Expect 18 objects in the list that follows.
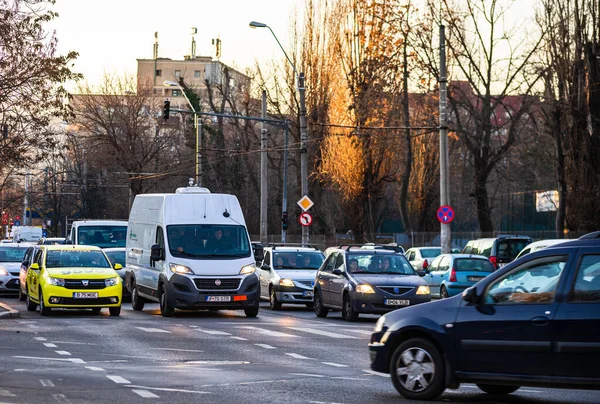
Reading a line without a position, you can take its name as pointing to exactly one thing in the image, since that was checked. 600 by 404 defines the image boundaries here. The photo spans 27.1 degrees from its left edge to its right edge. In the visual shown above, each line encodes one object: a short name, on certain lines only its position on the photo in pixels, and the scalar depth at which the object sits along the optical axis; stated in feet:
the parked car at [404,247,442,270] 140.42
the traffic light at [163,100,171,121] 146.03
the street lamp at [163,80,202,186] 181.37
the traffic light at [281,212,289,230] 149.89
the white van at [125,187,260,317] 86.43
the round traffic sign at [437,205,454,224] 115.34
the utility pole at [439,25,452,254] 116.16
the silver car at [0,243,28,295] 119.44
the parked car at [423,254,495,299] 107.76
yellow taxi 86.38
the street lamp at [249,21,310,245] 139.23
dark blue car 35.63
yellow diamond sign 139.95
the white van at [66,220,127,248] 124.06
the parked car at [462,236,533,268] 121.08
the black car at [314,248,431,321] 83.30
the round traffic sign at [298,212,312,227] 141.69
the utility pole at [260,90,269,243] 156.76
